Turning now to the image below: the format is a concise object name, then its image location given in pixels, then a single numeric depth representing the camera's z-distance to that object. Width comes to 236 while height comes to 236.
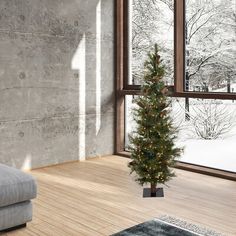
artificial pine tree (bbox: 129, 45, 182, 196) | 3.83
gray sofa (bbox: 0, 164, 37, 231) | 2.84
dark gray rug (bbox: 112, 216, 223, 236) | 2.88
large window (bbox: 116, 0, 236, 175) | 4.66
